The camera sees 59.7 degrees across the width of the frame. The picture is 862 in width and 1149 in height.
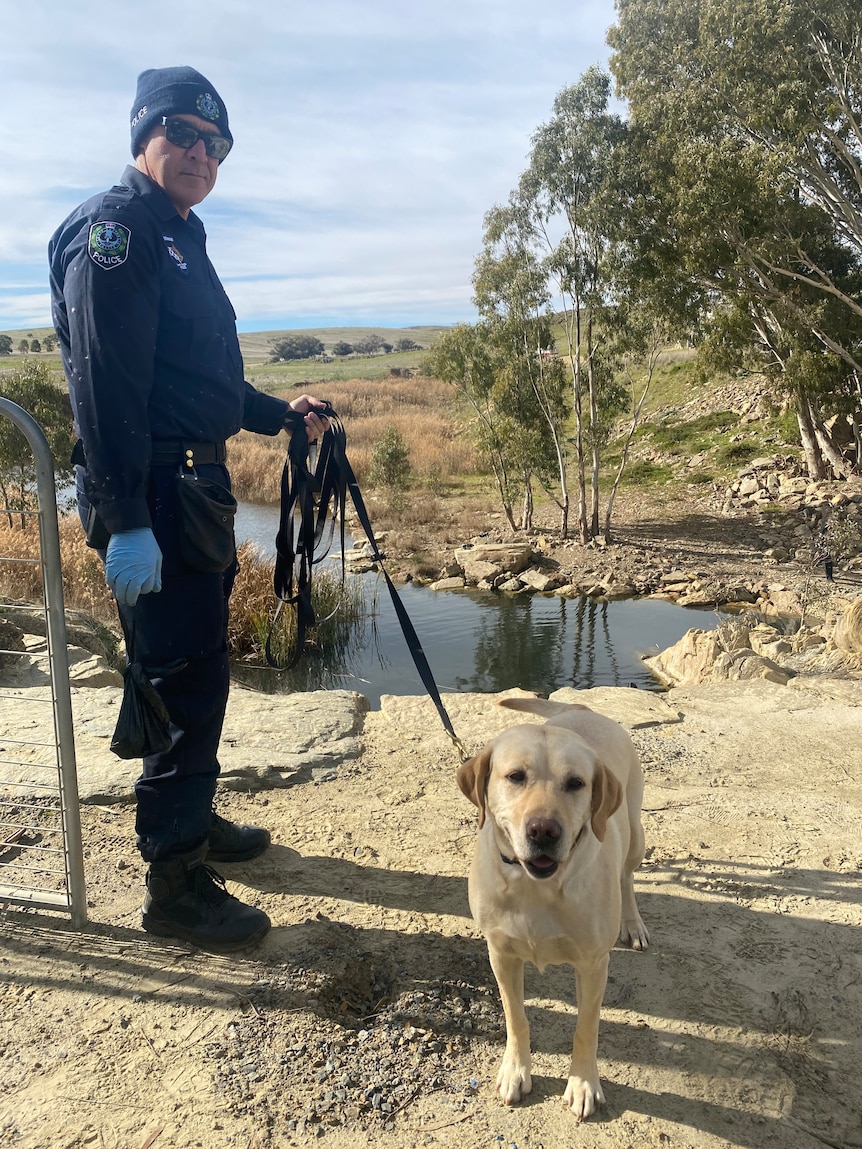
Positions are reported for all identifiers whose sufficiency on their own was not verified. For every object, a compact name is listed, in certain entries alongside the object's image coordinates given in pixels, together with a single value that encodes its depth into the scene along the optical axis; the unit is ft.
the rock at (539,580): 54.60
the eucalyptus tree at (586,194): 50.24
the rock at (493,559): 56.95
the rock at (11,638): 20.88
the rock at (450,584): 56.90
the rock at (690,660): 29.73
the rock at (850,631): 24.54
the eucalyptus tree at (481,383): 63.57
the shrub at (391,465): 75.36
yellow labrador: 6.47
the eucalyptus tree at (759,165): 43.80
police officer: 7.57
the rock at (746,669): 22.03
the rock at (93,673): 20.14
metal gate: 8.32
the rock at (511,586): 55.01
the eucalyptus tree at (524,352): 56.08
